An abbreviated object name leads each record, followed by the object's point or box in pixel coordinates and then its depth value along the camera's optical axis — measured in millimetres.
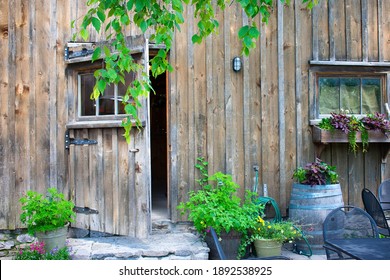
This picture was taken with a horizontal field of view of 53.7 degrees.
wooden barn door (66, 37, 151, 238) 4145
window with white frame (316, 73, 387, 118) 5125
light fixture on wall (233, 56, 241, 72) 4762
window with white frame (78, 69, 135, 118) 4512
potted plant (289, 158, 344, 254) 4242
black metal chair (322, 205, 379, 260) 2953
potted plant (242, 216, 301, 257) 4125
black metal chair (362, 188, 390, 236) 3455
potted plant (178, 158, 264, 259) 3994
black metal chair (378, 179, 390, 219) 4195
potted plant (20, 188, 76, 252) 3852
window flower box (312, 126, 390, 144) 4684
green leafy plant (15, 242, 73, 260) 3827
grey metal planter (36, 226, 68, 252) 3906
